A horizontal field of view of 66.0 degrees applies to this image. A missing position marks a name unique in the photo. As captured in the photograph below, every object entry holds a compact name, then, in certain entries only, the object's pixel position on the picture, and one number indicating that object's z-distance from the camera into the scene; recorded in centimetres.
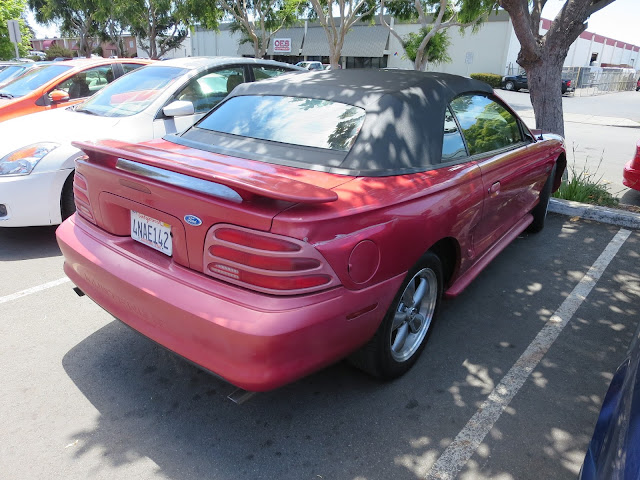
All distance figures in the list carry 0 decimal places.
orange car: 643
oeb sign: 4431
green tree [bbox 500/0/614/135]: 609
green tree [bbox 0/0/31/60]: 1714
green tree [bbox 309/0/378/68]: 1576
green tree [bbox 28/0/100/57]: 3742
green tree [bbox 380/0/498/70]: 1391
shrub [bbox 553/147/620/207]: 614
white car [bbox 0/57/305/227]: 436
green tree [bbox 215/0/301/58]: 2141
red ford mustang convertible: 203
